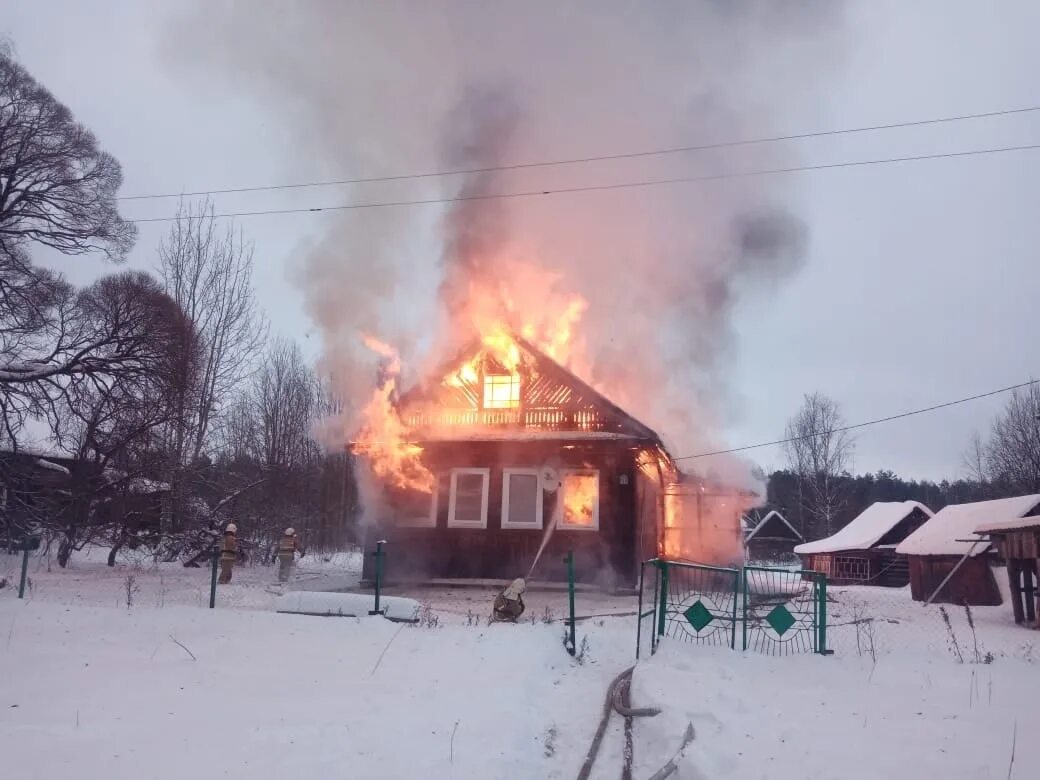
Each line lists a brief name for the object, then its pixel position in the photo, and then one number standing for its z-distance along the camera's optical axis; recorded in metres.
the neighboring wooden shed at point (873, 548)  33.59
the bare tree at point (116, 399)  17.33
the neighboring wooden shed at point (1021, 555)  15.26
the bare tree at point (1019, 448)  46.38
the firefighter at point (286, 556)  19.17
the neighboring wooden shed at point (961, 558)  19.89
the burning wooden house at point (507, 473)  19.73
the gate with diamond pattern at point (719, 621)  10.18
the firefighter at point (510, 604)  12.66
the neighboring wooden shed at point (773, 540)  58.56
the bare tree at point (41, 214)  16.61
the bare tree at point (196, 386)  26.69
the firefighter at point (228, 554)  18.17
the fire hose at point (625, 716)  6.04
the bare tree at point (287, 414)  43.22
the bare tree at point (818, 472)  59.28
